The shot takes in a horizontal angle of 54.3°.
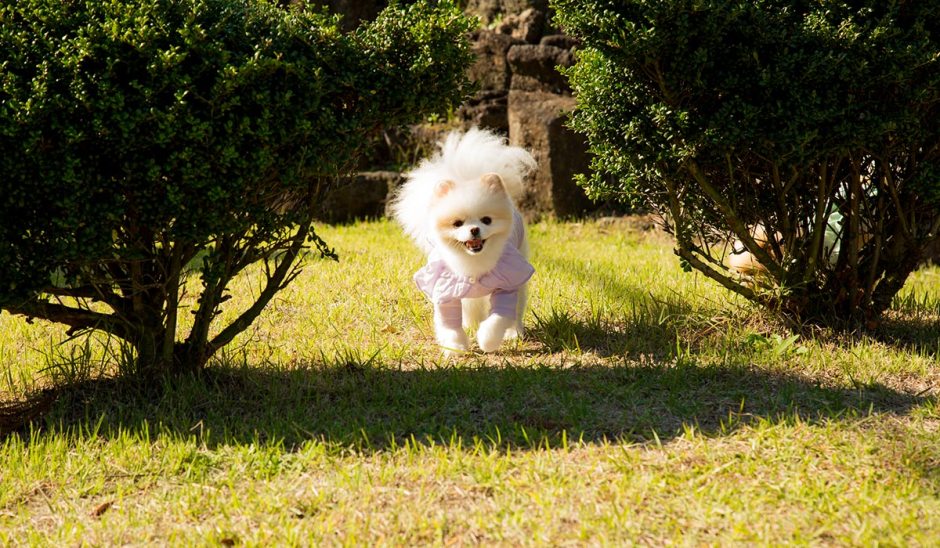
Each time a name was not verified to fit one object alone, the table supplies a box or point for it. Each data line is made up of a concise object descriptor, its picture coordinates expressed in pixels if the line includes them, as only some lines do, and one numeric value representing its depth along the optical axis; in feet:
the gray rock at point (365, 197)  29.63
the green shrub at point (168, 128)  11.24
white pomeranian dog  14.93
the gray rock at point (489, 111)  30.30
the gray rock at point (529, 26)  30.16
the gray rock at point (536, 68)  29.32
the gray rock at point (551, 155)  27.68
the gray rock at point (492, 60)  30.30
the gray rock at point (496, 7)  30.63
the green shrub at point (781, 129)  13.09
